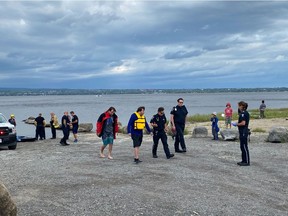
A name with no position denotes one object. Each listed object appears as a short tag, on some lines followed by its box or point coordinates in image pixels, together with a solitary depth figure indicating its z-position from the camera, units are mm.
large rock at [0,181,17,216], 4299
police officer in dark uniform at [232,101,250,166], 8136
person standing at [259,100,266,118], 24338
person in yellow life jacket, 8352
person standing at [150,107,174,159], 8788
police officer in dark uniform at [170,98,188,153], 9460
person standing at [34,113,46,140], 15270
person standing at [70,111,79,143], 13712
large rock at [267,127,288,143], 12222
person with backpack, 8733
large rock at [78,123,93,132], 21145
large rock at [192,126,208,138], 14137
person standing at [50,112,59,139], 15160
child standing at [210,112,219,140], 12904
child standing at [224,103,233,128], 16324
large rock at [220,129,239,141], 12811
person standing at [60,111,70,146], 12543
